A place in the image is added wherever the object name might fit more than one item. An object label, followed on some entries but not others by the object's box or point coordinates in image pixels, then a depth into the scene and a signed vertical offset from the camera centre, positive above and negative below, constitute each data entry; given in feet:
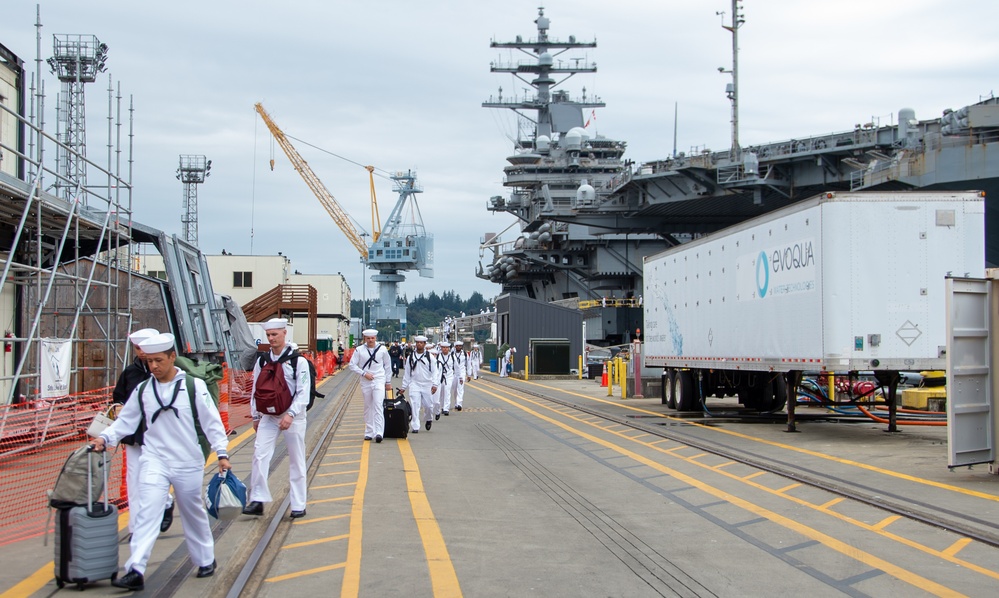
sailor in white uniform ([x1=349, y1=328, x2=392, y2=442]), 50.85 -2.25
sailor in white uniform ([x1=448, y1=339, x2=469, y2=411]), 79.97 -3.64
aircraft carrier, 110.63 +24.71
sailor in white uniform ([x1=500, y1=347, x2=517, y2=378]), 172.96 -4.74
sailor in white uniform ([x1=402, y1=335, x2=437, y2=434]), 58.18 -2.65
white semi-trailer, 50.37 +3.15
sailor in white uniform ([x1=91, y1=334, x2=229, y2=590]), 20.92 -2.53
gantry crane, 369.71 +30.23
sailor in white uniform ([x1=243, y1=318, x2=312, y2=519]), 29.45 -3.25
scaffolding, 45.16 +5.30
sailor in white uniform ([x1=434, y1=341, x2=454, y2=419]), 70.08 -3.60
